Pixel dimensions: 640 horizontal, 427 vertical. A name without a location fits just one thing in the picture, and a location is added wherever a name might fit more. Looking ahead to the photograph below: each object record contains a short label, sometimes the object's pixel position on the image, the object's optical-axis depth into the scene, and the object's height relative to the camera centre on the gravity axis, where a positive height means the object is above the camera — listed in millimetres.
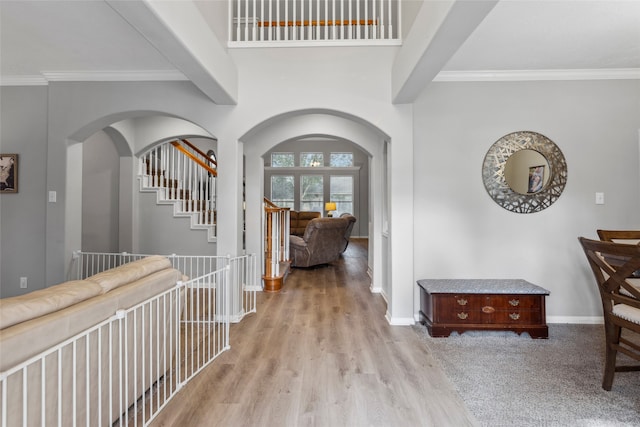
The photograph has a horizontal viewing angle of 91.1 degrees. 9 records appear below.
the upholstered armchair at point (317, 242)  5848 -457
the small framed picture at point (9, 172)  3521 +535
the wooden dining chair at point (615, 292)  1772 -462
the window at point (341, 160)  11469 +2160
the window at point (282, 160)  11492 +2170
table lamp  9945 +379
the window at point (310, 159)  11422 +2186
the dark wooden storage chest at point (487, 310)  2926 -854
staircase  4918 +631
